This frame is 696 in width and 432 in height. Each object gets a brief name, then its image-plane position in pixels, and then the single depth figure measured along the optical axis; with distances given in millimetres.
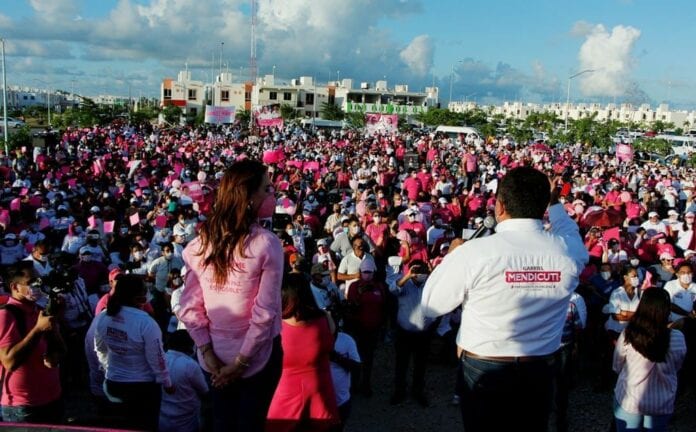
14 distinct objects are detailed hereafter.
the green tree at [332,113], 63750
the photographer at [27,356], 3293
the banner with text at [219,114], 28712
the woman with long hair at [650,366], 3916
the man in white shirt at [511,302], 2117
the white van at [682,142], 43906
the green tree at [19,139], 23205
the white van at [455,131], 38747
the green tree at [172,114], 58644
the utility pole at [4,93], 25345
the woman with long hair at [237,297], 2225
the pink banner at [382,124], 29531
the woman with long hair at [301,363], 3149
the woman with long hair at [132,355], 3766
